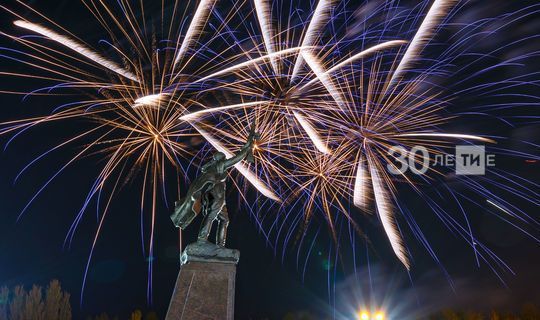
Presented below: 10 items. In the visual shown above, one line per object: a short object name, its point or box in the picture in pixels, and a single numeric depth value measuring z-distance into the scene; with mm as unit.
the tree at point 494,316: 43419
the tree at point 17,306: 43969
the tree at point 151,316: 52800
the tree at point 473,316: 46050
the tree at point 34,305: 43750
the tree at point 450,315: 47775
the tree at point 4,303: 43406
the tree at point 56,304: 45281
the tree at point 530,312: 44931
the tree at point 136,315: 46844
